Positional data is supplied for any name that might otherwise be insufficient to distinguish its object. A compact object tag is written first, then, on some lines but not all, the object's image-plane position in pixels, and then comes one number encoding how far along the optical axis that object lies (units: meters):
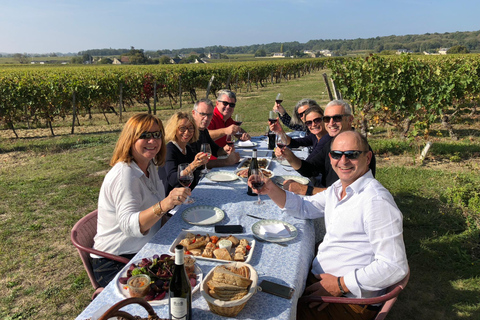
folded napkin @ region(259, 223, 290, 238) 2.22
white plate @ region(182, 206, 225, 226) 2.43
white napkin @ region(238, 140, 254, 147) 4.96
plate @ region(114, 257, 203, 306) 1.54
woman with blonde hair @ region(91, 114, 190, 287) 2.16
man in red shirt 5.18
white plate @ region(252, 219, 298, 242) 2.17
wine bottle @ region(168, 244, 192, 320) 1.33
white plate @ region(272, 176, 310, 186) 3.26
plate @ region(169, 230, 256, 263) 1.91
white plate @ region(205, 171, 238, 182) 3.39
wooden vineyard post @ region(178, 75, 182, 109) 17.17
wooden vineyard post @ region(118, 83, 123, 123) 13.49
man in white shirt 1.88
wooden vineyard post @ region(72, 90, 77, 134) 11.21
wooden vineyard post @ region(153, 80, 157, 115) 14.64
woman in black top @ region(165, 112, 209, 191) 3.49
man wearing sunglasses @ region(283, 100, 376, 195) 3.39
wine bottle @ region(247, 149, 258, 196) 2.68
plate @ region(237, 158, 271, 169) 3.82
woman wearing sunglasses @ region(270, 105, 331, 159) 3.85
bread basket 1.43
